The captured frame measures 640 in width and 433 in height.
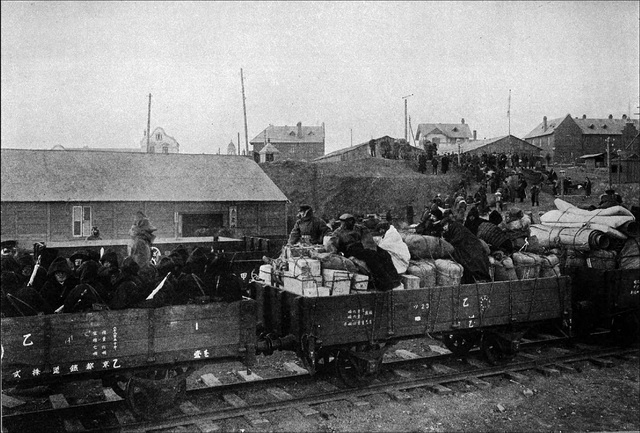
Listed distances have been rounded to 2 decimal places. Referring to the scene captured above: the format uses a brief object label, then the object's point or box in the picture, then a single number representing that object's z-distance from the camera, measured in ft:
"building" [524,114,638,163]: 232.53
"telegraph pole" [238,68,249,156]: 154.81
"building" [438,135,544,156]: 199.72
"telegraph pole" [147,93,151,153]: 132.11
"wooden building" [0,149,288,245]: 86.99
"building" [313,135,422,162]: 159.22
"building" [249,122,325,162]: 263.49
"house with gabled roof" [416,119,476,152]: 283.79
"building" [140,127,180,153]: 291.61
